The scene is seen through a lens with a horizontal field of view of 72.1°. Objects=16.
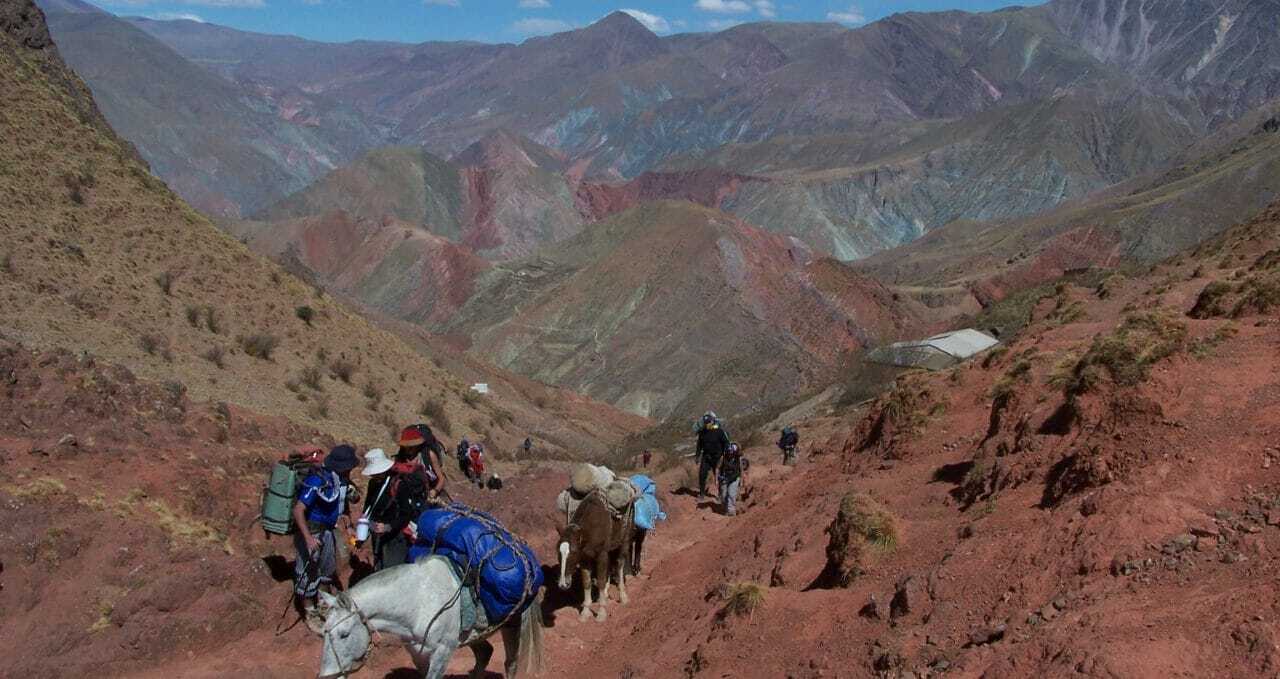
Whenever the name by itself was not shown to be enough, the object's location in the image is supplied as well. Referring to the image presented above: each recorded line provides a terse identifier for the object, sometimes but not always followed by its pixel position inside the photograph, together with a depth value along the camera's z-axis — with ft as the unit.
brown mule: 29.60
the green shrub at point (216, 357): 57.11
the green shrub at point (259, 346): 62.03
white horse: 16.66
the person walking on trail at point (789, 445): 59.93
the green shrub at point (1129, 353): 23.22
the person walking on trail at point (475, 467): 50.64
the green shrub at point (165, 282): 63.08
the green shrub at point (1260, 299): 30.09
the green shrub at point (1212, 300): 34.69
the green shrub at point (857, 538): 23.23
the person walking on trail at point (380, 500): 22.94
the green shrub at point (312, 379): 62.23
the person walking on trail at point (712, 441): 45.98
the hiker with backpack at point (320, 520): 24.18
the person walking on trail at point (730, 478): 46.01
